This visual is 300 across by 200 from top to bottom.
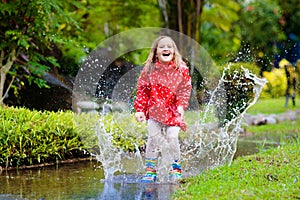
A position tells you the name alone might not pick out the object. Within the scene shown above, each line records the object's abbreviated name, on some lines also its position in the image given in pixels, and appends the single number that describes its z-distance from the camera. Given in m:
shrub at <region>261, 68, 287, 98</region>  18.72
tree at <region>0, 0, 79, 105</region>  8.66
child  5.79
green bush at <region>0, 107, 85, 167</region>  6.64
